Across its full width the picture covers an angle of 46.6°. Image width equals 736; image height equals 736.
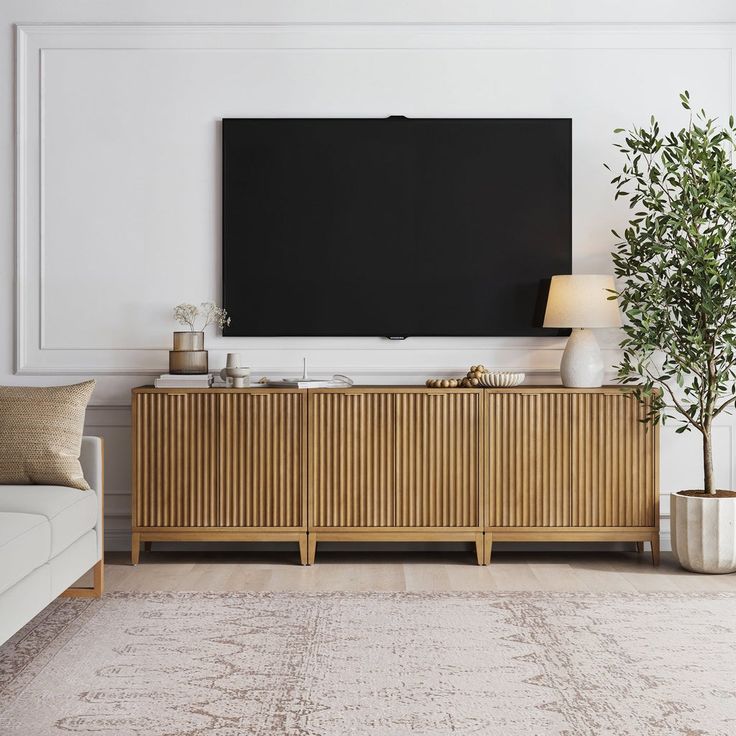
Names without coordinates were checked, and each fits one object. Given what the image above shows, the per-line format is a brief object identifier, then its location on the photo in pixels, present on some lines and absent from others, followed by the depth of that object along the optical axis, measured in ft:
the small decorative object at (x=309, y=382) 12.82
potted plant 11.97
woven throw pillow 10.36
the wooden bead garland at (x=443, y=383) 12.81
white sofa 8.12
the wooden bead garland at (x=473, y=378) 12.85
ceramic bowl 12.83
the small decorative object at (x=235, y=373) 12.78
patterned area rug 7.29
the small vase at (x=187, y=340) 13.16
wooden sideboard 12.62
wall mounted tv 13.74
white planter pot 12.08
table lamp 12.66
